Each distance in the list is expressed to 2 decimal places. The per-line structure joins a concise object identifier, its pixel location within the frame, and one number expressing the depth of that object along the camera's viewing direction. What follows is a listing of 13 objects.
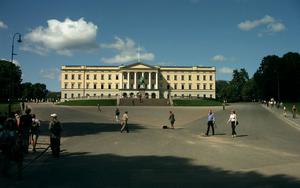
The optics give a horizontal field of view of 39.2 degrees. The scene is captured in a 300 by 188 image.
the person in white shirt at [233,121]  27.59
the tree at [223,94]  163.32
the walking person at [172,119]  35.88
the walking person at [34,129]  18.98
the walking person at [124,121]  31.36
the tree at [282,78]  115.81
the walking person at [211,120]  29.34
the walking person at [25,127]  17.06
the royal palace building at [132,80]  165.75
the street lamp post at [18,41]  37.24
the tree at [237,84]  161.62
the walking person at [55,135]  17.66
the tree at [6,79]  110.94
